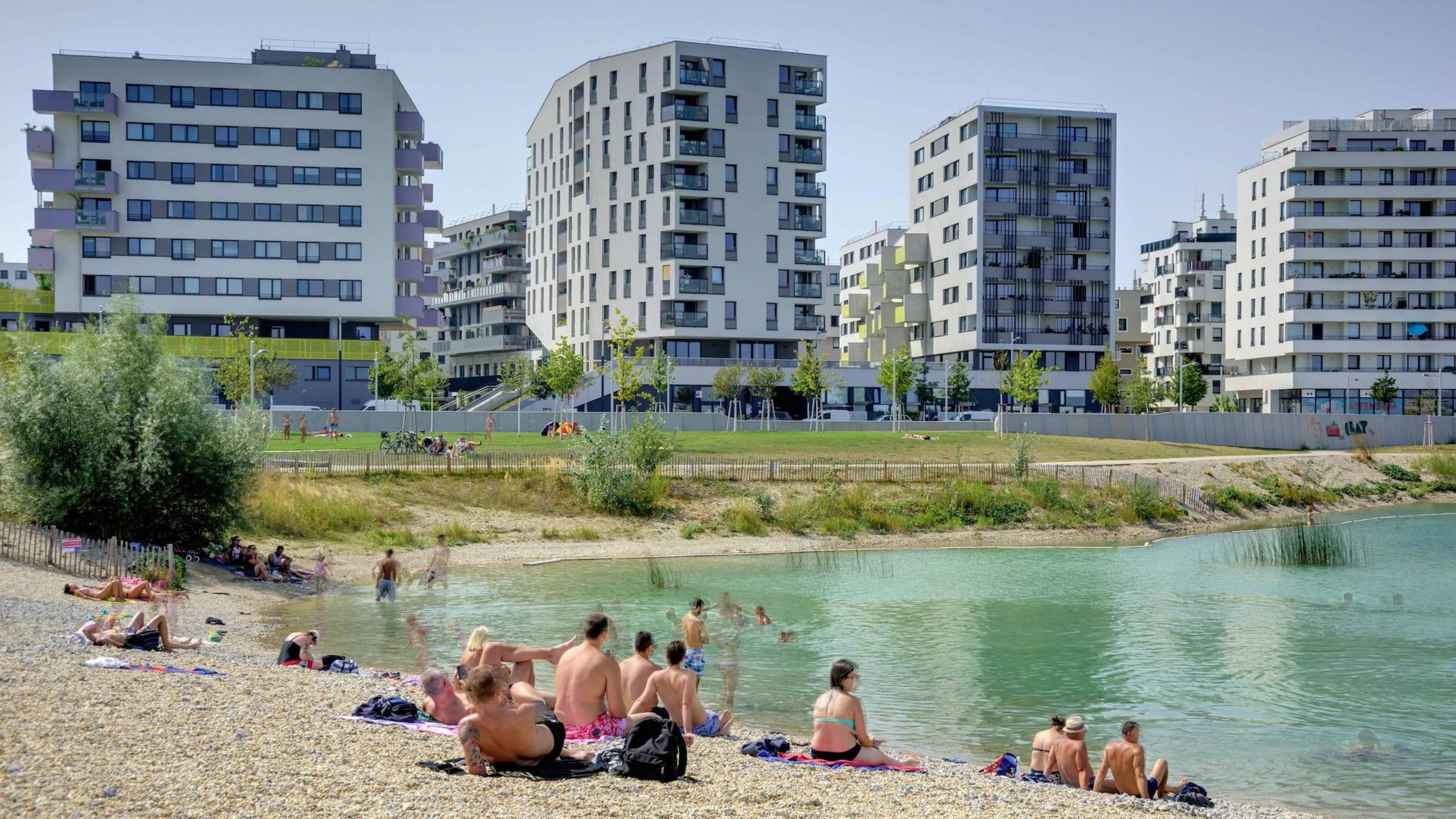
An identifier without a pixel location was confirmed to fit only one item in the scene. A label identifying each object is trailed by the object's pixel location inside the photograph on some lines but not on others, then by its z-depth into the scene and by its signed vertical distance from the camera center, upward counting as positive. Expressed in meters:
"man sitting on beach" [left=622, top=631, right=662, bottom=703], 14.62 -3.11
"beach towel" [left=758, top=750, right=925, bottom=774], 13.73 -3.93
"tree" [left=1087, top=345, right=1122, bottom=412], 105.44 +2.24
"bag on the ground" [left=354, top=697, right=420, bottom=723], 14.38 -3.55
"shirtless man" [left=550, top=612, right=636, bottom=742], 14.26 -3.29
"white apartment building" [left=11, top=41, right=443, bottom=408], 87.81 +14.69
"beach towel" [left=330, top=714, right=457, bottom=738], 13.64 -3.58
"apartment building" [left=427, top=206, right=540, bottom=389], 129.88 +11.65
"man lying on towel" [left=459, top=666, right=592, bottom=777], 11.80 -3.13
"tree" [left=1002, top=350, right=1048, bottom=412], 92.31 +2.17
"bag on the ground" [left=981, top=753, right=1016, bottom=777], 14.98 -4.33
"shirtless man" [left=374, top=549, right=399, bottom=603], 29.84 -4.18
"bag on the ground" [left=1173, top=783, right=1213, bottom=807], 13.76 -4.28
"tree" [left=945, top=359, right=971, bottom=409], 106.81 +2.02
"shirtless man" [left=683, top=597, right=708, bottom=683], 18.39 -3.53
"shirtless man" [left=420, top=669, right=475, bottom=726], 14.40 -3.46
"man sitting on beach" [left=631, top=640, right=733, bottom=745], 14.75 -3.39
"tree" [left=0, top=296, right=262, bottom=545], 30.53 -0.99
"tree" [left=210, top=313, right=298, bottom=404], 79.50 +2.32
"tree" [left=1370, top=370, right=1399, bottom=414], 102.12 +1.86
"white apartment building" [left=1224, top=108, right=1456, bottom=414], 104.94 +12.68
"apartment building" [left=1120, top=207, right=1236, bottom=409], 135.88 +12.30
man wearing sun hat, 14.64 -4.13
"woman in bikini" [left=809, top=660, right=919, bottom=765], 13.86 -3.62
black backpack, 12.17 -3.41
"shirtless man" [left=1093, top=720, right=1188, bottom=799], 14.13 -4.14
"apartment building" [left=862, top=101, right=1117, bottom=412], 112.06 +15.38
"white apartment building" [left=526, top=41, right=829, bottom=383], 100.50 +17.14
